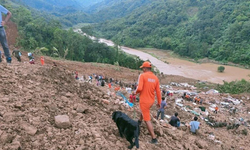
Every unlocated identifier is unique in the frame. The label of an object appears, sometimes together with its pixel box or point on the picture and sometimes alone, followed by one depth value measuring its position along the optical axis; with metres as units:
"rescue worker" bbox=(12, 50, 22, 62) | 6.45
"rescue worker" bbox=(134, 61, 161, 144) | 2.78
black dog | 2.57
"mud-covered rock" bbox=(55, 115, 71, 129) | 2.58
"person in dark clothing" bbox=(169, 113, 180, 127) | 4.84
